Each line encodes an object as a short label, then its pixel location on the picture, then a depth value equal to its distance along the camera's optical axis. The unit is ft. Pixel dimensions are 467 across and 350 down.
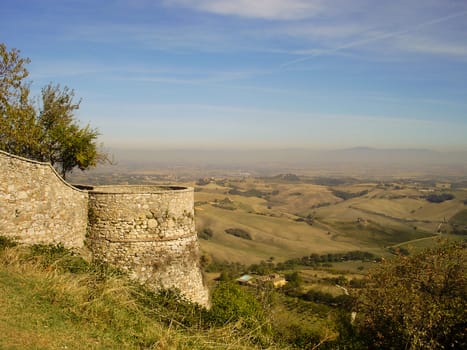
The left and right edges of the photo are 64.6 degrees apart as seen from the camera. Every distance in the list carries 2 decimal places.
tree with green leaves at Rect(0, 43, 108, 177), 53.93
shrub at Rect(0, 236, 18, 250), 33.61
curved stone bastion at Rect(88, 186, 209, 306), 43.68
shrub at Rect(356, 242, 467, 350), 45.01
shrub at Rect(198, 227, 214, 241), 302.25
